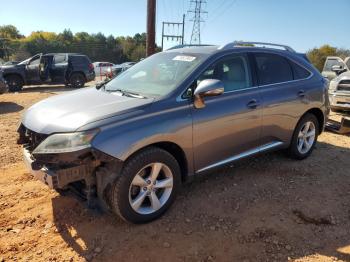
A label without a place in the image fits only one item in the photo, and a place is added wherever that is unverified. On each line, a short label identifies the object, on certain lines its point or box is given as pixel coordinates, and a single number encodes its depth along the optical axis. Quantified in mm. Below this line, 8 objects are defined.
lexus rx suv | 3156
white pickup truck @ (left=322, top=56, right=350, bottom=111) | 9516
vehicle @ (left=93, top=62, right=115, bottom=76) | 37625
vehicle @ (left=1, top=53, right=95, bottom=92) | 16250
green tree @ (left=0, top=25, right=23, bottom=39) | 79188
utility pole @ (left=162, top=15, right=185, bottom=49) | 35491
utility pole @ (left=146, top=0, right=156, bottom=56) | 12070
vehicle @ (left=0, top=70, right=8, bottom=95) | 11554
